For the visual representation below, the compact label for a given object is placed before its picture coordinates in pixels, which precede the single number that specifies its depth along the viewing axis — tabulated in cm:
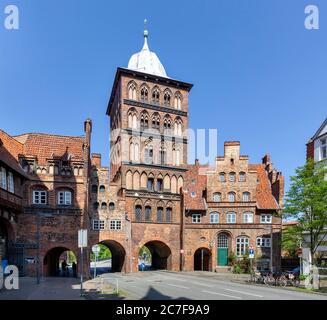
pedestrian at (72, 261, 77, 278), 3738
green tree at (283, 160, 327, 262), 2541
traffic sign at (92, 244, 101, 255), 2266
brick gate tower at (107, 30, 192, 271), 4594
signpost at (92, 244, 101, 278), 2266
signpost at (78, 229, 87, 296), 1780
